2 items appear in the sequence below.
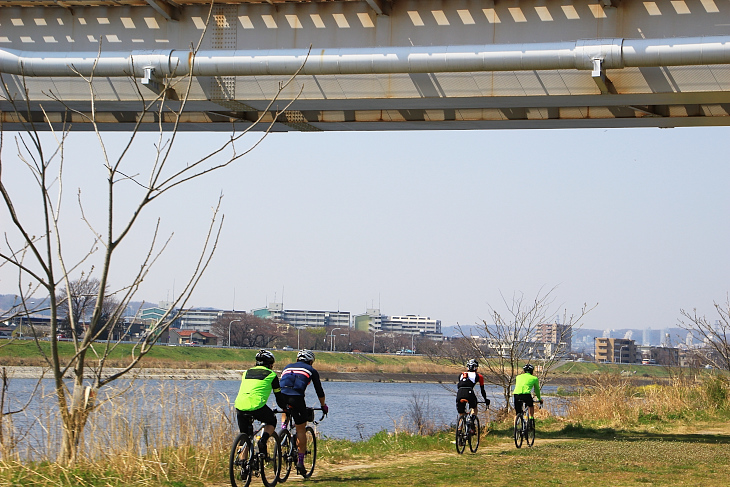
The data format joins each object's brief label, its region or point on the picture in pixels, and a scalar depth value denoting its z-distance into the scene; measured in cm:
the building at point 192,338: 13812
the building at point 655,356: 17560
